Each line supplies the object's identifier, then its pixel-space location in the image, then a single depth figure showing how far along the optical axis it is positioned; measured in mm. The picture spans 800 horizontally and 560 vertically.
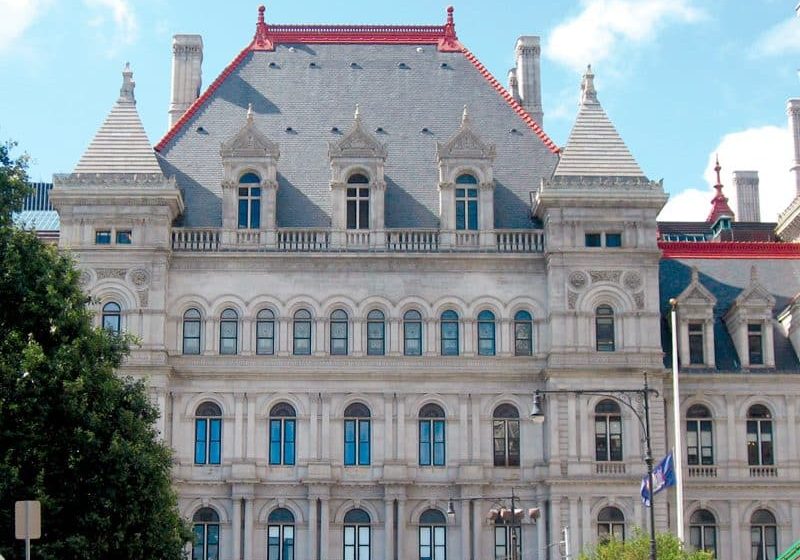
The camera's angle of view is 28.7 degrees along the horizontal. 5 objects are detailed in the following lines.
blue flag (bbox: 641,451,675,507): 47594
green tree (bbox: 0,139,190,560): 43188
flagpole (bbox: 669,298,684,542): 56750
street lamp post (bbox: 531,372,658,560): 41969
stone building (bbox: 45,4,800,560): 62312
